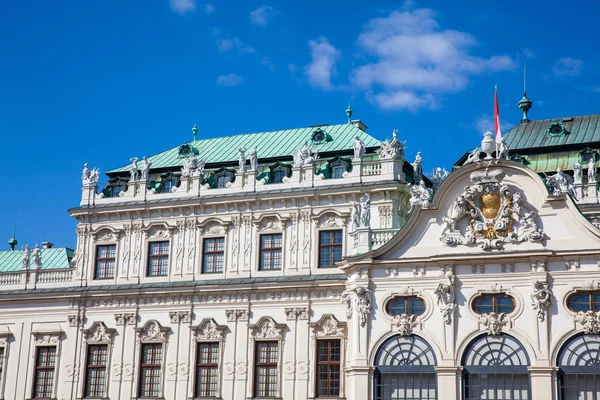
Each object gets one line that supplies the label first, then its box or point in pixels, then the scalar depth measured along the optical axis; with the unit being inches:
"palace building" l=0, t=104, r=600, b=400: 1573.6
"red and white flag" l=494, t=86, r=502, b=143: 1692.4
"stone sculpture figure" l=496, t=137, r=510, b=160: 1664.6
